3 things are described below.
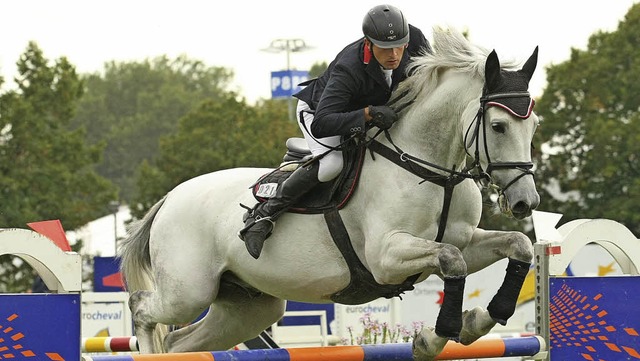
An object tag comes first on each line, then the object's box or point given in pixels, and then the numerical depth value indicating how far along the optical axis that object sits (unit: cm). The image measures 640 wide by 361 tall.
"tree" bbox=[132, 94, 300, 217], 6356
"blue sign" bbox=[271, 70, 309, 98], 8506
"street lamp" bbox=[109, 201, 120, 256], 5874
